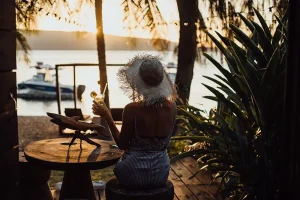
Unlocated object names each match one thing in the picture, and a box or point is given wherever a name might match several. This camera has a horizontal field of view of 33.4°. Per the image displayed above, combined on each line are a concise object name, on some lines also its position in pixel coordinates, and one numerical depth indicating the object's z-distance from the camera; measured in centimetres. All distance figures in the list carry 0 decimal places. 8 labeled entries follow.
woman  309
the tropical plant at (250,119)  379
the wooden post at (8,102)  313
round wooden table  329
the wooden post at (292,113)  207
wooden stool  308
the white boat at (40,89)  4047
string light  727
